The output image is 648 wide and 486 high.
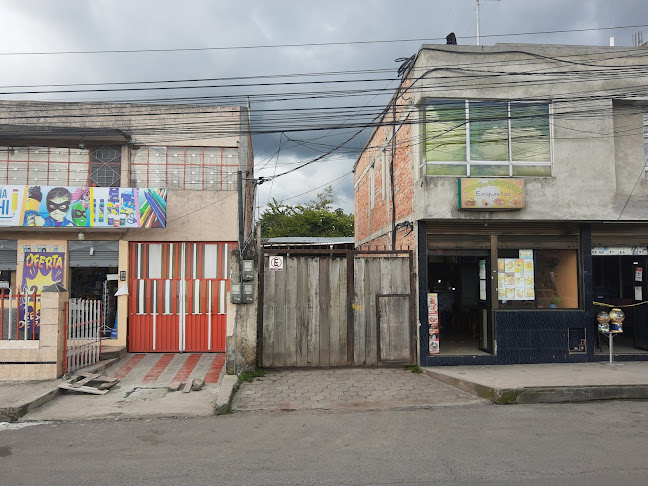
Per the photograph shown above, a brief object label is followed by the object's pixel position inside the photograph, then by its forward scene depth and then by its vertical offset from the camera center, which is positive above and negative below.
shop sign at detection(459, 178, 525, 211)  8.56 +1.39
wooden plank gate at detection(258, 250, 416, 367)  8.73 -0.81
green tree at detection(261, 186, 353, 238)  37.78 +3.97
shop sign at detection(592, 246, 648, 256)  9.46 +0.34
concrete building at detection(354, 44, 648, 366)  8.83 +1.68
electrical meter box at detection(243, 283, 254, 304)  8.16 -0.40
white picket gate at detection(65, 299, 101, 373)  8.16 -1.18
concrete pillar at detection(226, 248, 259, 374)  8.21 -1.01
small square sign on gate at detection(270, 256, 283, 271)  8.73 +0.13
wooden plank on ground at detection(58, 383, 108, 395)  7.17 -1.87
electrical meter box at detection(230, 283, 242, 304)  8.15 -0.40
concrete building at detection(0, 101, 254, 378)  10.42 +1.26
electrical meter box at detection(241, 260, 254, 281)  8.18 +0.01
